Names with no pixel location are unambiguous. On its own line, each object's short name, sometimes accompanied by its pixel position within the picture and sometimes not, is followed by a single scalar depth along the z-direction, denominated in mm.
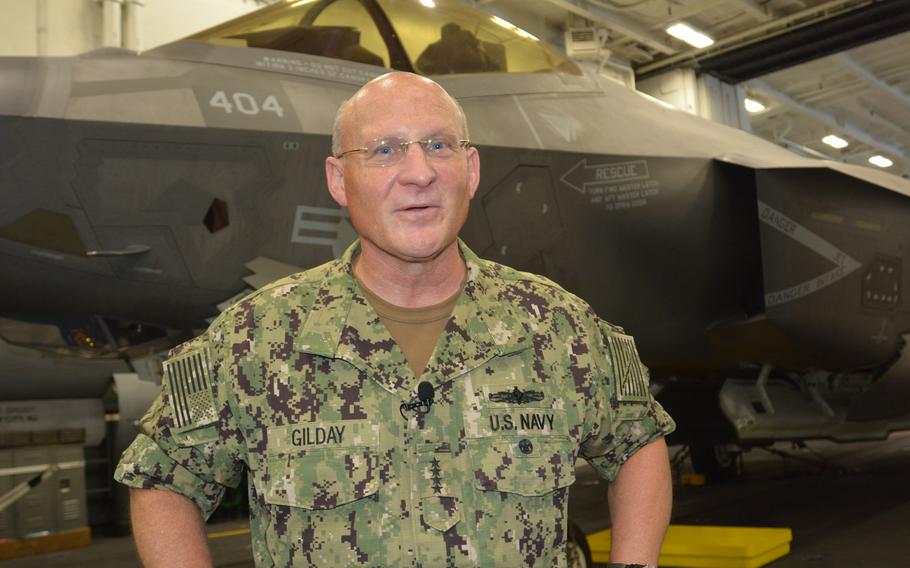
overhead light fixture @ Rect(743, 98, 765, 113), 16584
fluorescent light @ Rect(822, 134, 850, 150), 18909
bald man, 1627
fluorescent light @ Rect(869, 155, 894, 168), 21266
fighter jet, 3025
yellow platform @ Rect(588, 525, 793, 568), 5012
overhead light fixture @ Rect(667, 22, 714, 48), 12626
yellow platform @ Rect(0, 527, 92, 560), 8344
